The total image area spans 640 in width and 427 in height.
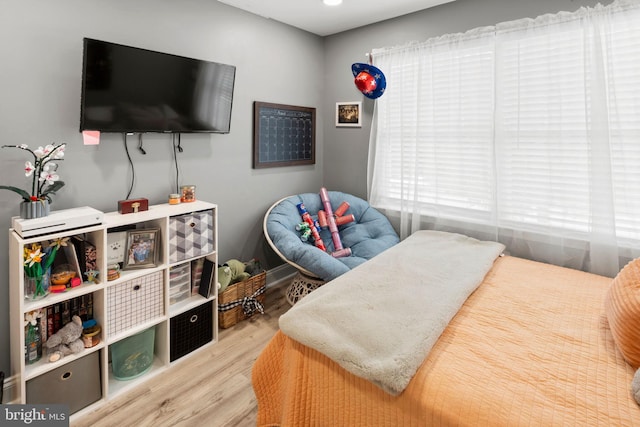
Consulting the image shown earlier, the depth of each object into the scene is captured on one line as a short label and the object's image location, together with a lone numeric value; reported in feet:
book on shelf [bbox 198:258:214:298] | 7.95
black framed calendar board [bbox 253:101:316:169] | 10.30
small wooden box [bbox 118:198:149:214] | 6.98
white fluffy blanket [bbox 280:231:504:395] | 4.21
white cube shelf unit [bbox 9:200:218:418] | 5.75
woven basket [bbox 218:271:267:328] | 8.71
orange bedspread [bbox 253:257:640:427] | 3.62
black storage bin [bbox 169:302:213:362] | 7.47
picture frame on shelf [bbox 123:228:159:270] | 6.87
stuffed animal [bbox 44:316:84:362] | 5.97
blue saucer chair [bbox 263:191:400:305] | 8.48
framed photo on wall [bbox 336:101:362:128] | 11.43
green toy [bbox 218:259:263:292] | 8.72
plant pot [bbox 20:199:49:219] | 5.71
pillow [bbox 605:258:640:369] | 4.17
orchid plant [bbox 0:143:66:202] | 5.80
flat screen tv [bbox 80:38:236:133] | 6.40
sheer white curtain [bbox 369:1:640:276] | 7.07
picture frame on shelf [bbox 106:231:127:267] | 6.65
